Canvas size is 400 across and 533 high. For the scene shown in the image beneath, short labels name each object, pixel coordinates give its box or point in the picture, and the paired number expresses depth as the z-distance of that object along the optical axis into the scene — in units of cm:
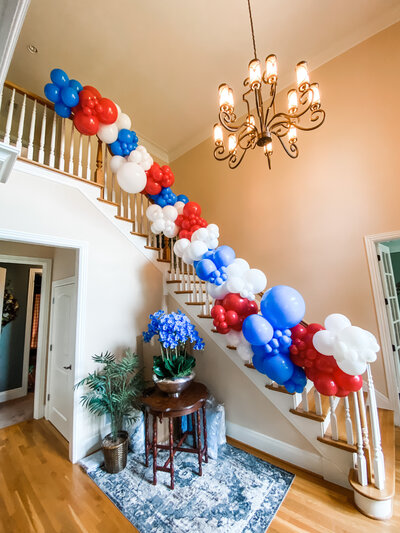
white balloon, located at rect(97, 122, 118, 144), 264
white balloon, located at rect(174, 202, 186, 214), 315
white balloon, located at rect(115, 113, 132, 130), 280
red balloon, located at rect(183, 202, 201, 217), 300
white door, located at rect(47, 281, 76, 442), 273
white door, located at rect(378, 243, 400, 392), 265
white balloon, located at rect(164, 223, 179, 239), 303
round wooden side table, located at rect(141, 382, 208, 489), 201
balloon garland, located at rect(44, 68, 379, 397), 161
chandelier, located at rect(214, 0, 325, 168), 171
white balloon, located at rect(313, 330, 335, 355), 158
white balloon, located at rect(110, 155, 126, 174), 279
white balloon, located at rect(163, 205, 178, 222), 301
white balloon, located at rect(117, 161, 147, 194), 271
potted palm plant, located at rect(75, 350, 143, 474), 214
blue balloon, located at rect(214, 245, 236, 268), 226
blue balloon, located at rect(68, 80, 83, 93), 242
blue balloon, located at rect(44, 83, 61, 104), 233
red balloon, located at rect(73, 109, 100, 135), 244
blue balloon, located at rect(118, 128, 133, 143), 278
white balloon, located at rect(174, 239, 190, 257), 261
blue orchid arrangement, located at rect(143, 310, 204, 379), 219
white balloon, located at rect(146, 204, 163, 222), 300
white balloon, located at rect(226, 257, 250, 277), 215
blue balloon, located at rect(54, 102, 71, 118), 243
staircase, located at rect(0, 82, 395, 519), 169
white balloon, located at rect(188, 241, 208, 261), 238
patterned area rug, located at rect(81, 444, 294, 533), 162
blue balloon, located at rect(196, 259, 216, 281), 219
